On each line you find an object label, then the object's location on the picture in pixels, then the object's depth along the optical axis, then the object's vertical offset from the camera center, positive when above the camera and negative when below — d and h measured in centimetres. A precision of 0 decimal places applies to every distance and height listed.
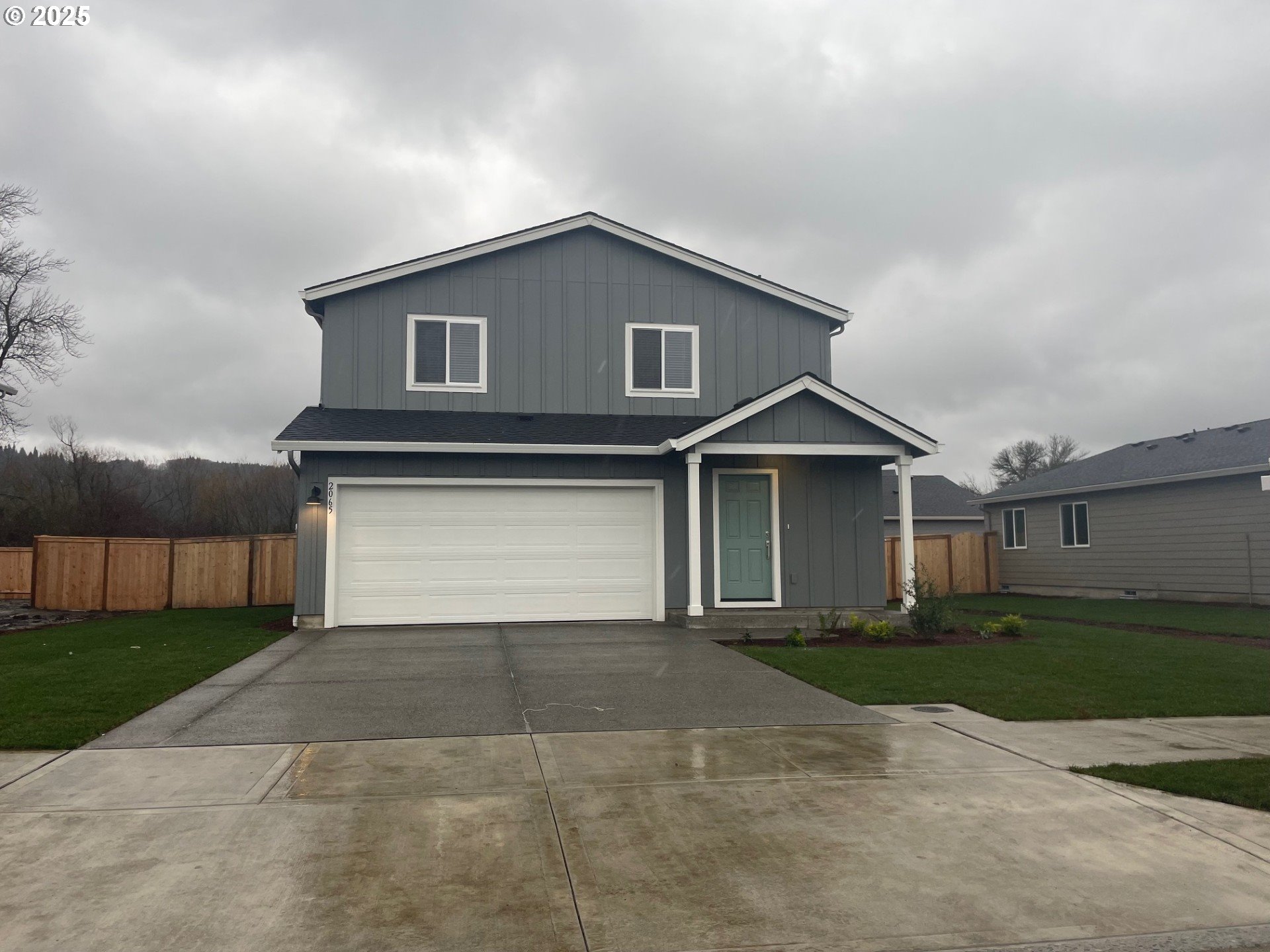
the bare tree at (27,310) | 2673 +783
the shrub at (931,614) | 1191 -90
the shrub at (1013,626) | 1223 -111
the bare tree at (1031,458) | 4838 +534
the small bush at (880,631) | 1167 -113
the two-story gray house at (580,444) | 1320 +166
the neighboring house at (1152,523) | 1780 +63
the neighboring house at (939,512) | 3309 +149
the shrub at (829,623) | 1215 -109
